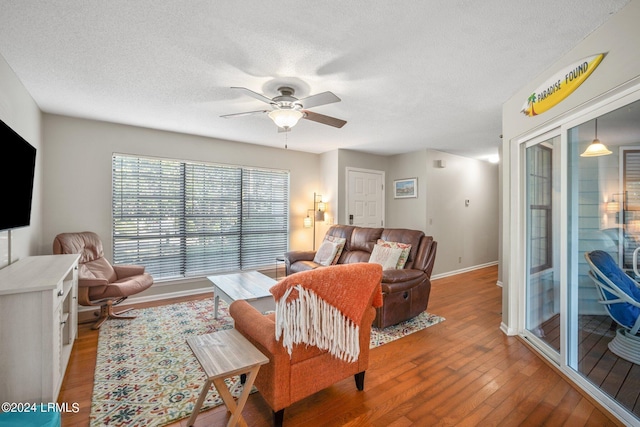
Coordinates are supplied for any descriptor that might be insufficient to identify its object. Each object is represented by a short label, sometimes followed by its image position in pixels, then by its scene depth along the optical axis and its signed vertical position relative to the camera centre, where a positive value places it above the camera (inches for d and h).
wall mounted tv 77.5 +10.6
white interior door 218.1 +12.4
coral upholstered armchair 60.9 -27.1
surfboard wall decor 75.2 +38.6
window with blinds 157.5 -1.8
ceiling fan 92.5 +37.3
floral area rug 73.5 -51.0
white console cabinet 63.6 -29.4
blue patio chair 71.0 -22.9
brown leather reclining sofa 122.0 -27.6
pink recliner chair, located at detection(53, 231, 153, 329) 118.5 -29.2
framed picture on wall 216.2 +20.1
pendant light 77.1 +18.0
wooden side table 56.5 -31.1
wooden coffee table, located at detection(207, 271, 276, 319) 110.0 -32.2
